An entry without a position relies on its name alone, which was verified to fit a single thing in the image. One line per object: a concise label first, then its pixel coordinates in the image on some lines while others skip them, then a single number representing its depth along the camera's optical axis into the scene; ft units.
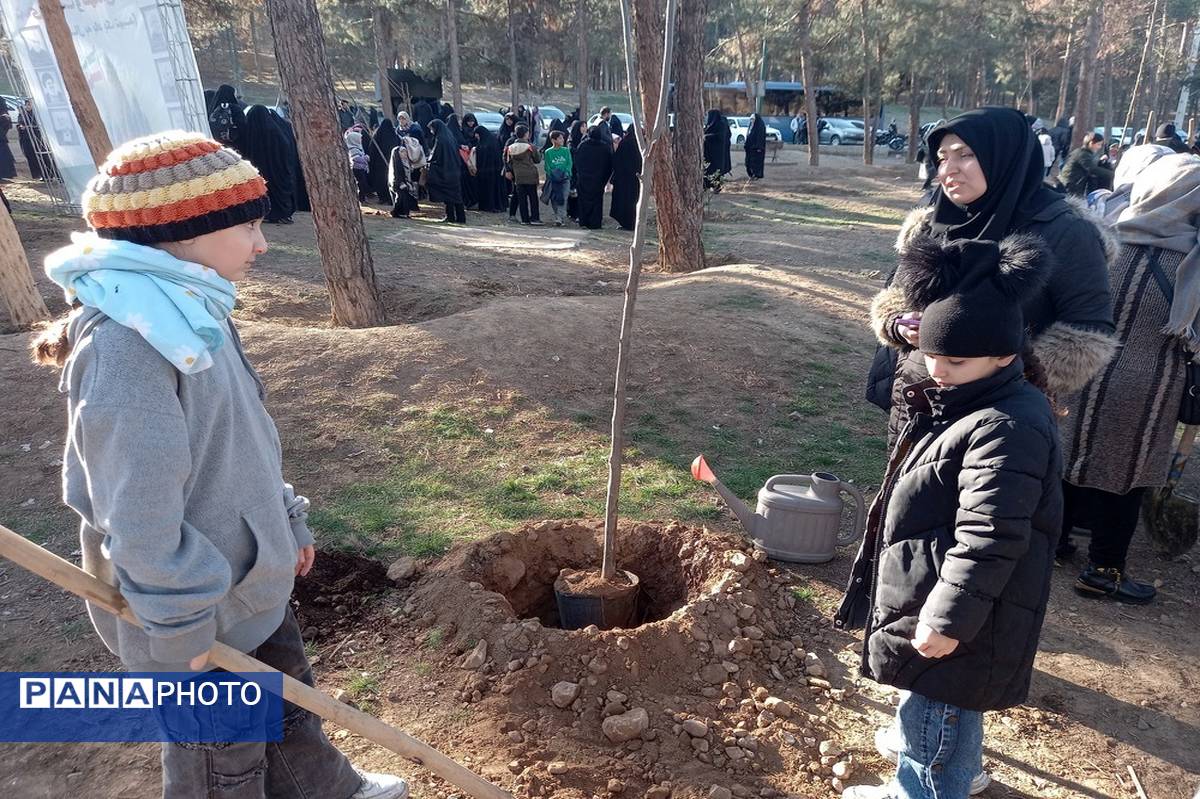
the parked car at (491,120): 90.12
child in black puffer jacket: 5.73
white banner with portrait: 30.19
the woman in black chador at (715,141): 56.85
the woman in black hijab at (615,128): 54.59
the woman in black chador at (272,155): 38.96
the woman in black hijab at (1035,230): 8.14
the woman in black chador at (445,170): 40.88
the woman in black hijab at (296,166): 40.40
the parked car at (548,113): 101.91
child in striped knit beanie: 4.63
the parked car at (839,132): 116.78
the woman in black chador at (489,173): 46.85
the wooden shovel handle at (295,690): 4.76
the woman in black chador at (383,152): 47.98
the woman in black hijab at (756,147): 66.85
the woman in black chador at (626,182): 43.19
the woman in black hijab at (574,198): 45.85
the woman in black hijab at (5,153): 46.09
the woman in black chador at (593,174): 42.50
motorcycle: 101.71
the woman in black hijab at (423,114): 58.85
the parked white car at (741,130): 99.68
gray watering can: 10.90
